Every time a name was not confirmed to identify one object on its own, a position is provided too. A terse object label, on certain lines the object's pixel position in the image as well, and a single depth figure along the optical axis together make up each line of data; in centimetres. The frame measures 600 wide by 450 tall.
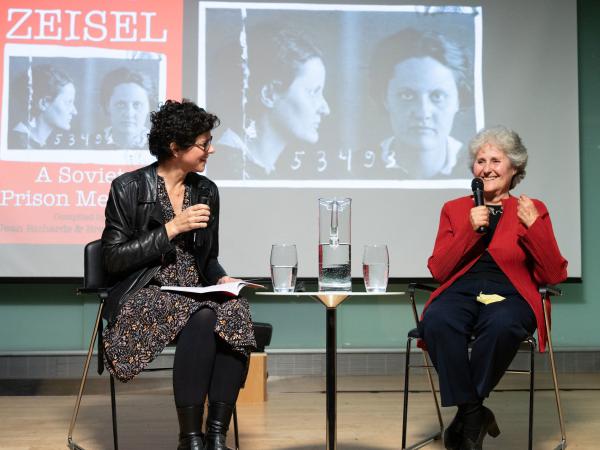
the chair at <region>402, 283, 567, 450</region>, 259
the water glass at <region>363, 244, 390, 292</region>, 215
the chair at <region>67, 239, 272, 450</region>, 271
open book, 235
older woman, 254
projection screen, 437
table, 218
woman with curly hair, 241
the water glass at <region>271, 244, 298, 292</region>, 217
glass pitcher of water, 214
